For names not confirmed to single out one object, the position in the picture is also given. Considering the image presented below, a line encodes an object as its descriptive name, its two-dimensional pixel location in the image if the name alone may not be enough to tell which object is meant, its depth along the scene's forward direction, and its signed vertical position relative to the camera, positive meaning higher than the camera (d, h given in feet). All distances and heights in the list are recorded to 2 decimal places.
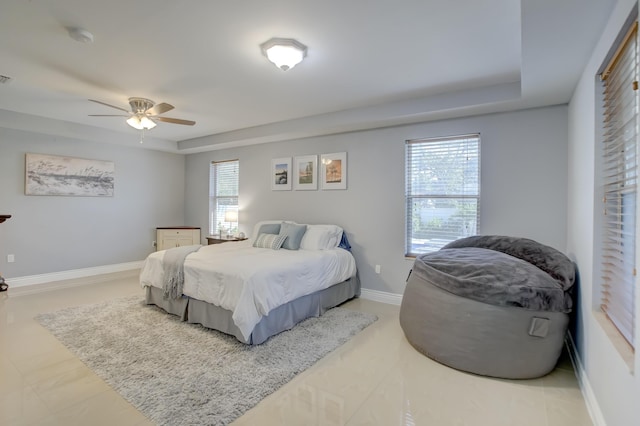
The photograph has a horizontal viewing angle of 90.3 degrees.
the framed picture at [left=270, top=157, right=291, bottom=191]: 17.22 +2.13
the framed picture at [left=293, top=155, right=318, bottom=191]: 16.28 +2.11
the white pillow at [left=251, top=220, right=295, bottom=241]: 15.67 -0.62
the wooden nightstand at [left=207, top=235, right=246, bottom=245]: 18.45 -1.60
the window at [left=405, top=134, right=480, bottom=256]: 12.35 +0.94
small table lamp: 19.29 -0.23
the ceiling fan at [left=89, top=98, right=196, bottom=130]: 11.82 +3.59
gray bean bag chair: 7.66 -2.44
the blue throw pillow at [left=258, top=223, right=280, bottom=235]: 15.44 -0.80
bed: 9.53 -2.33
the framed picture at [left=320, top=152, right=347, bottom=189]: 15.23 +2.08
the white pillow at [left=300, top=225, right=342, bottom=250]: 14.19 -1.11
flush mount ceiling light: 7.85 +4.09
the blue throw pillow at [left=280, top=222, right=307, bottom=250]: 14.20 -0.97
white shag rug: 6.81 -3.99
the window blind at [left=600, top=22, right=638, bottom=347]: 5.21 +0.61
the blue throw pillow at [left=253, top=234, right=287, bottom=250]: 14.20 -1.29
